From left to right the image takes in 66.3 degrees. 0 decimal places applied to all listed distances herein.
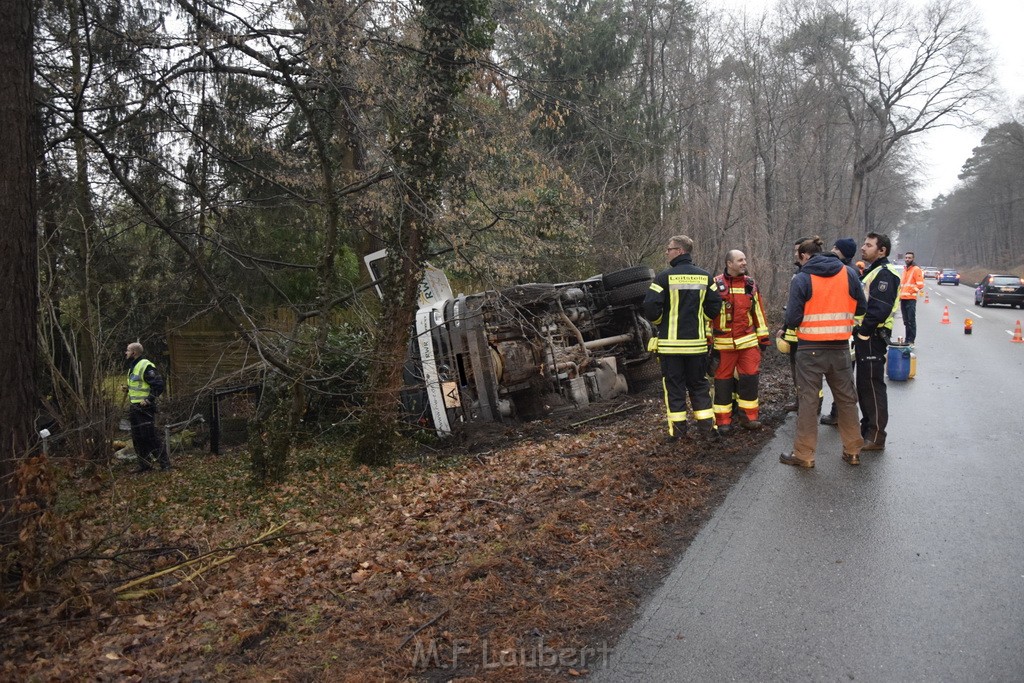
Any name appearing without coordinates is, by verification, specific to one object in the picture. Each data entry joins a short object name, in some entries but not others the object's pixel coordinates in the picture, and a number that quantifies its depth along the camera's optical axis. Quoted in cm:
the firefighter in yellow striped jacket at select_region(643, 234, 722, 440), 745
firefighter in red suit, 772
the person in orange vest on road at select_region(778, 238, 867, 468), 656
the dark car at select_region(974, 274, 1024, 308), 3259
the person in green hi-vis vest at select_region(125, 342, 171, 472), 1138
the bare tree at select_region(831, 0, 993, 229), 3547
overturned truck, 998
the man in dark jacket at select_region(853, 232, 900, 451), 729
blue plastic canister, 1141
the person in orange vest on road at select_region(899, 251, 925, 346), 1460
